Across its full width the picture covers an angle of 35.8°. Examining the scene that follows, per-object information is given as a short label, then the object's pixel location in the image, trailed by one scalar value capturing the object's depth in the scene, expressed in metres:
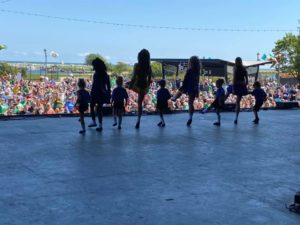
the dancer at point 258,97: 9.95
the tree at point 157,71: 38.43
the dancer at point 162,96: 9.27
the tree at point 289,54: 44.05
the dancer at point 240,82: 9.75
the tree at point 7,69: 39.22
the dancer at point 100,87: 8.37
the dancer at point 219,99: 9.47
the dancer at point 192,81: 9.33
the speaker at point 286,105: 13.73
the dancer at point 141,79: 8.73
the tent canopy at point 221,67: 30.52
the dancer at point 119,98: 8.70
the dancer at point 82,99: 8.17
